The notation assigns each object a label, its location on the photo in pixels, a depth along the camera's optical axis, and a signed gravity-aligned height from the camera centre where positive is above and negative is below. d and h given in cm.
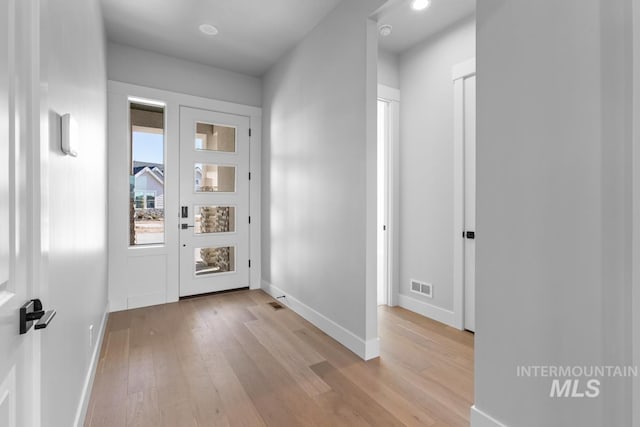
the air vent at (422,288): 325 -83
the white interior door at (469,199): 287 +13
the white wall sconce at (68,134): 122 +33
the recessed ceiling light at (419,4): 247 +174
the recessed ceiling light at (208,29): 308 +191
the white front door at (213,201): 379 +15
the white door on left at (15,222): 69 -2
